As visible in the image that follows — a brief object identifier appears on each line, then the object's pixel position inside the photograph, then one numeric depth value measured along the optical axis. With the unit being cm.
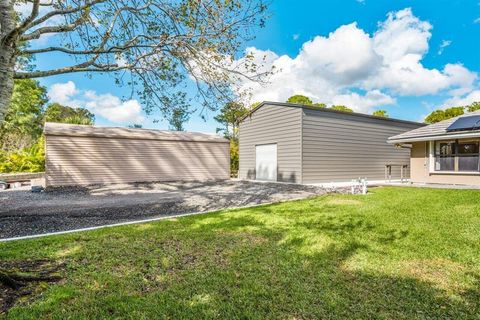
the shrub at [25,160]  1770
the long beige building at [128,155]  1371
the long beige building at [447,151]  1121
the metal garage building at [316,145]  1424
